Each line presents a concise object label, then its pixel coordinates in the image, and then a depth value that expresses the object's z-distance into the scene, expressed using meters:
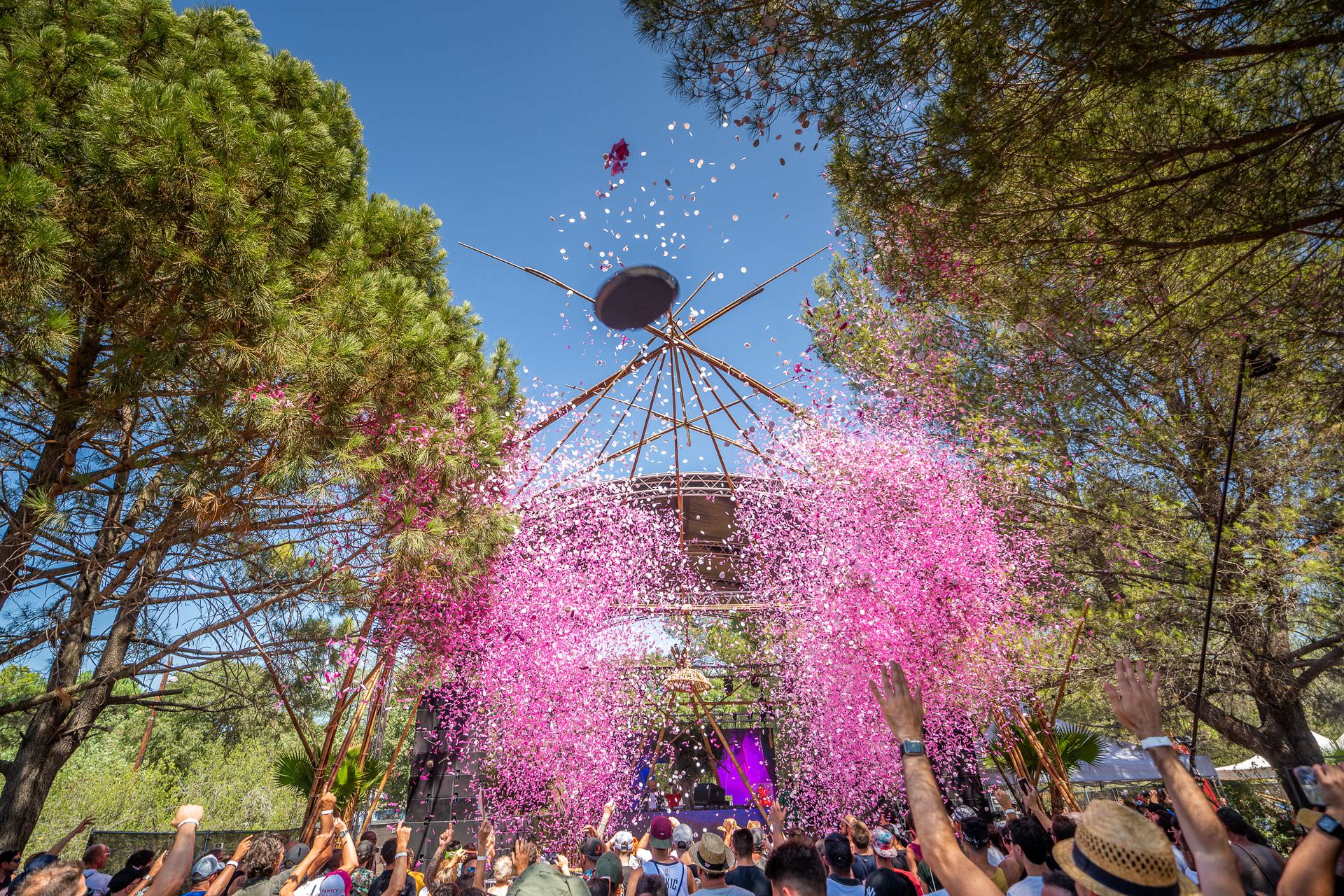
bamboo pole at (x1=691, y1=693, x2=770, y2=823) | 10.31
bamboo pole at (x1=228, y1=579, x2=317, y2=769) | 5.97
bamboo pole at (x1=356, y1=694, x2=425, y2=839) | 7.21
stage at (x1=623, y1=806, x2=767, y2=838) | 13.52
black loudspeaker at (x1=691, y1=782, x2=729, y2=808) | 14.37
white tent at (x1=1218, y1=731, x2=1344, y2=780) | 18.33
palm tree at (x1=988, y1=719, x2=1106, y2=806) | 8.41
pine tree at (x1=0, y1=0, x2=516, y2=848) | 3.95
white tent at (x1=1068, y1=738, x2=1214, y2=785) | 13.92
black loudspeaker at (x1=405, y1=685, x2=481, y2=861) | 11.81
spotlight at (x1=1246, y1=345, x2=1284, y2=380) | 5.43
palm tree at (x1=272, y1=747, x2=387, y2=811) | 8.65
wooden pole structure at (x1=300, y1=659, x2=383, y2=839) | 6.12
